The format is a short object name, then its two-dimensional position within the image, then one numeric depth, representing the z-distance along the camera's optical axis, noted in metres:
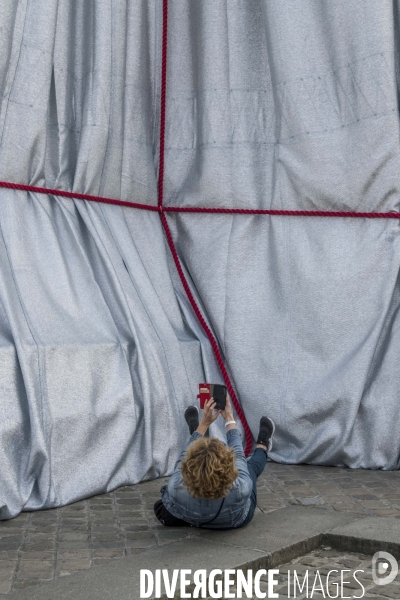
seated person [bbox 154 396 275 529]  3.25
